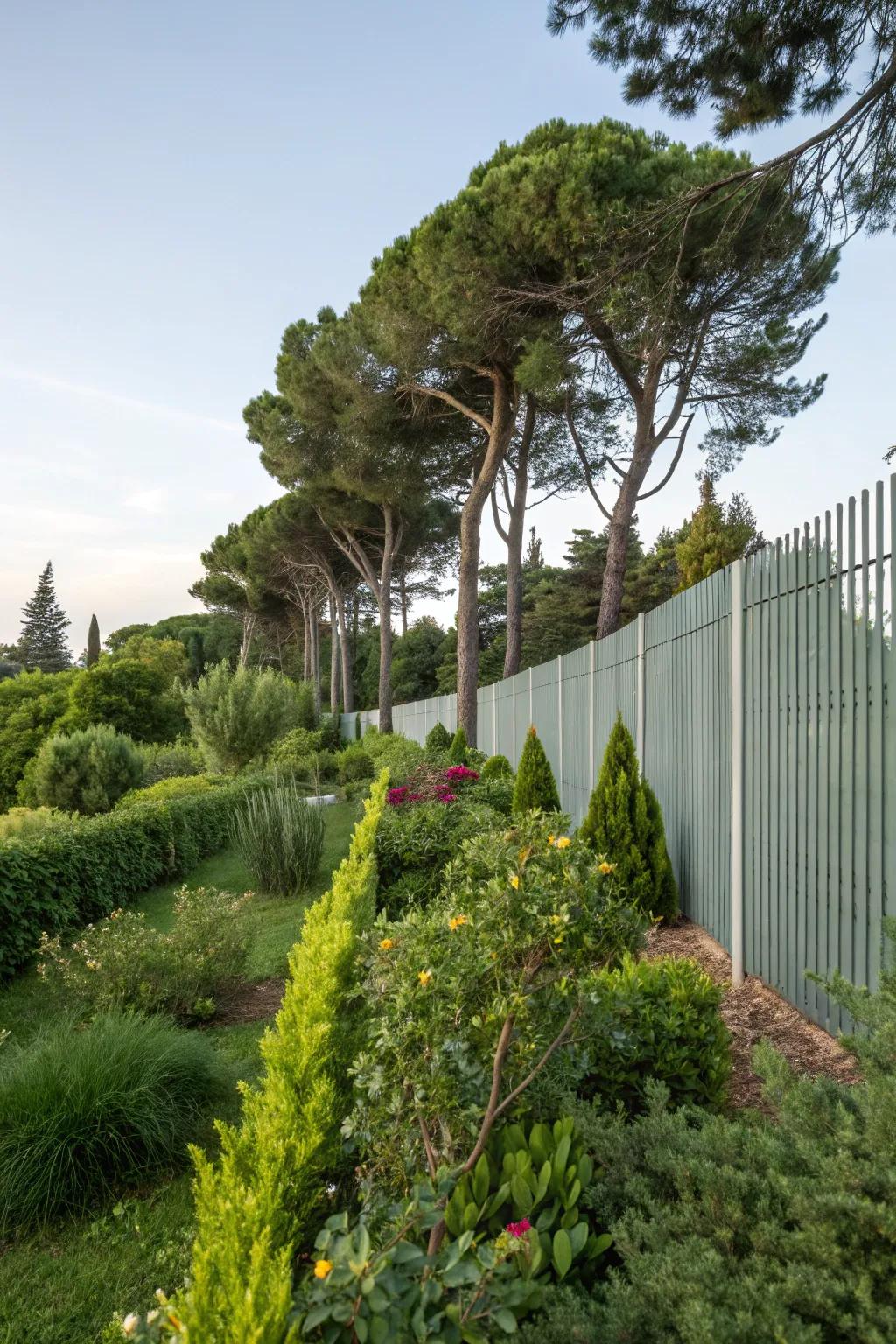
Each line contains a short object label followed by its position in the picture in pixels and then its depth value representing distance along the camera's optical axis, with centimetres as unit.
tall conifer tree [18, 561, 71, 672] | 6950
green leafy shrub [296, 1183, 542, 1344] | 128
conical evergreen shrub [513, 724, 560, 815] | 886
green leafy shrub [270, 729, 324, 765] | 2134
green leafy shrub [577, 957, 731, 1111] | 258
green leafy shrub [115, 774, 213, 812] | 1309
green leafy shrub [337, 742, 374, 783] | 2181
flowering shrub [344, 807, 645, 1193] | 198
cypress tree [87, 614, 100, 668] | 5195
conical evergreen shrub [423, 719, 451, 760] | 1843
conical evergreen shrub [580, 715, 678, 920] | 557
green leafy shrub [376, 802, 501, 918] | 652
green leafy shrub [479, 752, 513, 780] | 1215
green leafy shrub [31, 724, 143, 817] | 1538
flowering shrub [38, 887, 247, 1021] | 468
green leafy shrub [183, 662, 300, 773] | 1989
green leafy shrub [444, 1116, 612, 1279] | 159
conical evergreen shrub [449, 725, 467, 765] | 1368
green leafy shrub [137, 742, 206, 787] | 1973
